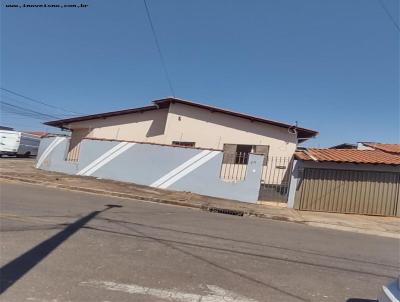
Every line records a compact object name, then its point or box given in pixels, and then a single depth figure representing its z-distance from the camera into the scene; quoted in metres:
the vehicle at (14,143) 37.16
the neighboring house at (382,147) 23.93
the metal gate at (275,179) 18.59
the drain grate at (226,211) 15.41
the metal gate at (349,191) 18.03
